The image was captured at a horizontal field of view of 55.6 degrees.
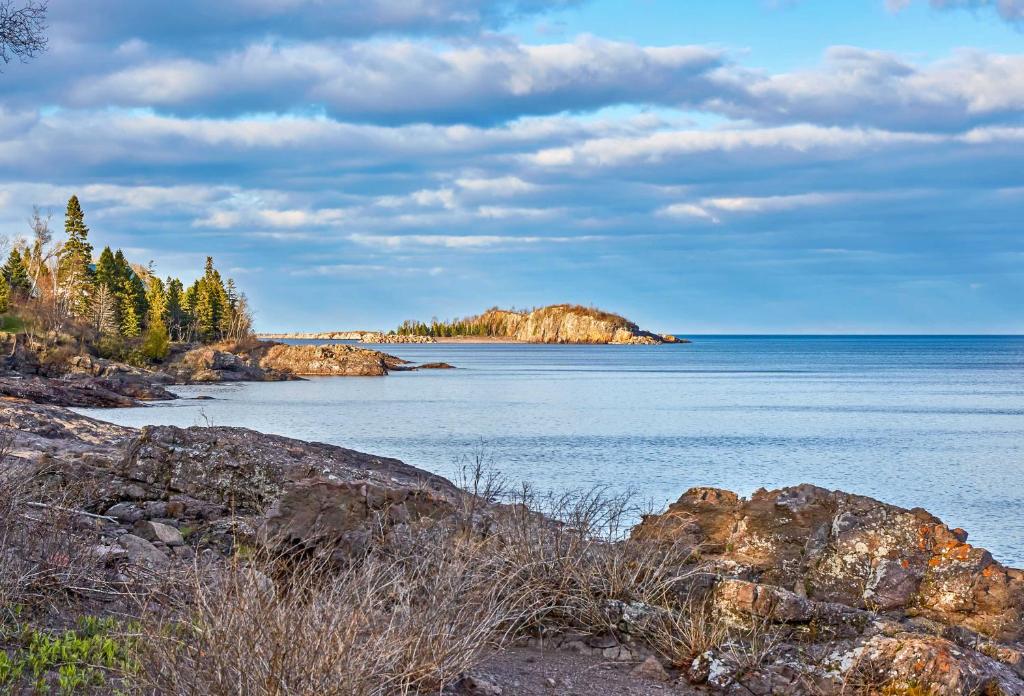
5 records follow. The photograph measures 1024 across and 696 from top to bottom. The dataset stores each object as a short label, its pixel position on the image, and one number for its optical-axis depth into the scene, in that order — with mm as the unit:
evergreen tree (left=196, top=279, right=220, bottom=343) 111938
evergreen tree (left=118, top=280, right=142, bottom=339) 89238
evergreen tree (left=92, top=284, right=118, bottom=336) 74250
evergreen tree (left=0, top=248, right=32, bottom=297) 63522
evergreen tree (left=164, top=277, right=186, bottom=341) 107562
